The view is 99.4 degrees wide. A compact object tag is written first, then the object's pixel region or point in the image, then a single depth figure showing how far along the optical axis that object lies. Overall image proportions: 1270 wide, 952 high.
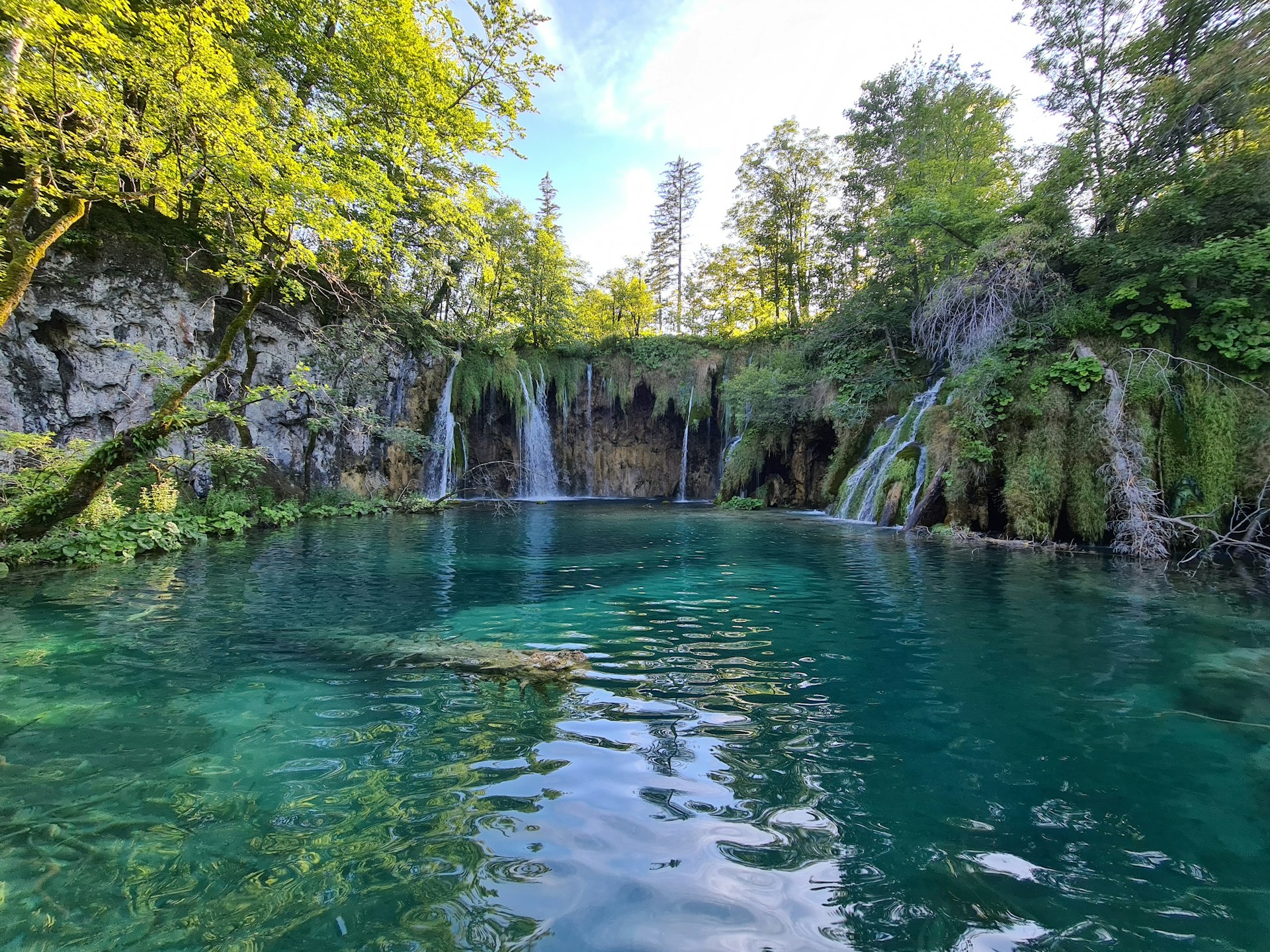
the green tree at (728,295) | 31.53
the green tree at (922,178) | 14.04
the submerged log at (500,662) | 4.05
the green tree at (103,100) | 5.88
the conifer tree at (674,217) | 38.09
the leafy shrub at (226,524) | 11.25
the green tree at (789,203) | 26.33
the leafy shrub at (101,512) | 8.09
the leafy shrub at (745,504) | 19.78
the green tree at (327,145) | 7.41
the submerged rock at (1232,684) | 3.48
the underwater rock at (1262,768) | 2.71
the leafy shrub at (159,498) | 9.71
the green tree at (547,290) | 26.83
